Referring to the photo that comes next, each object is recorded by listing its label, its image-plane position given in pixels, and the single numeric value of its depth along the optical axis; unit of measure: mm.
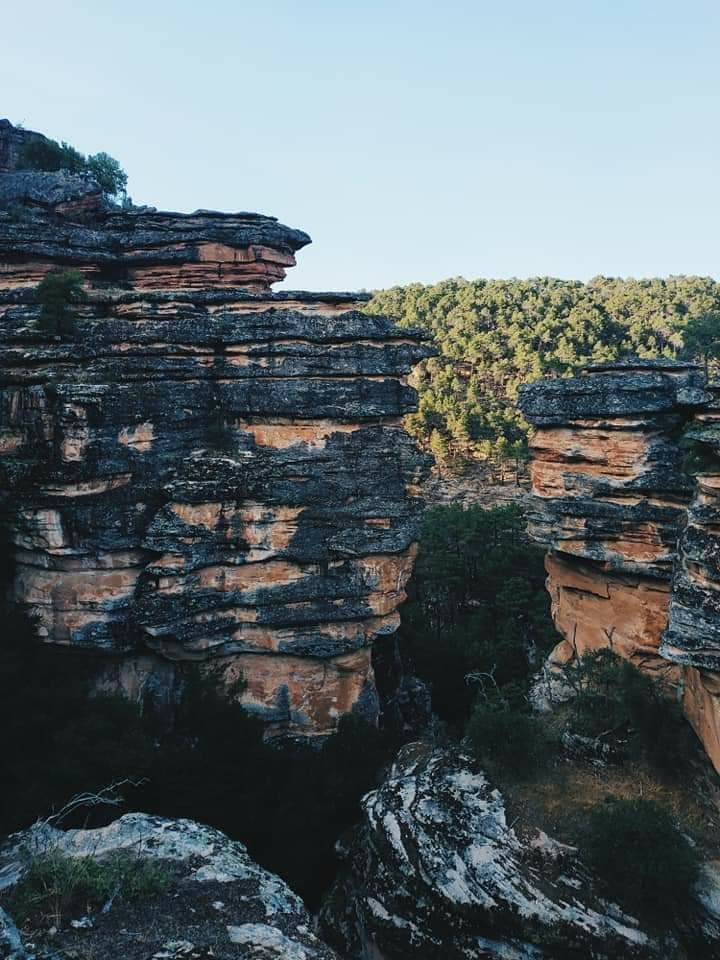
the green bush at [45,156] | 28703
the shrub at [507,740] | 16891
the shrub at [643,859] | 12766
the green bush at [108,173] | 32688
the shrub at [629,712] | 16484
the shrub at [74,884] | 10930
